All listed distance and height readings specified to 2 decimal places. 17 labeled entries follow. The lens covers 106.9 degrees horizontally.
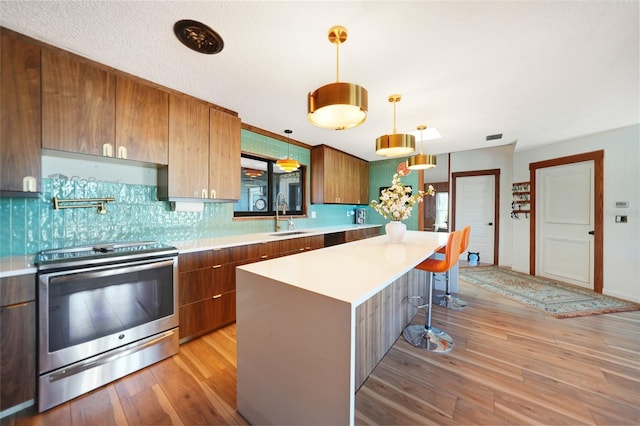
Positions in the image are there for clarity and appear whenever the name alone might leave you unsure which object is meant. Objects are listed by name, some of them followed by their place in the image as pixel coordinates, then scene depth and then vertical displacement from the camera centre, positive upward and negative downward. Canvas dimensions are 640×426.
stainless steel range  1.50 -0.74
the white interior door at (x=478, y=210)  5.36 +0.02
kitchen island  1.00 -0.61
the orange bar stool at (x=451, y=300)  2.82 -1.20
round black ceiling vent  1.50 +1.18
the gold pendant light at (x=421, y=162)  2.85 +0.60
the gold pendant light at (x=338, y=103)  1.22 +0.60
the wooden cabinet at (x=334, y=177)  4.34 +0.67
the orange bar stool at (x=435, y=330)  2.06 -1.17
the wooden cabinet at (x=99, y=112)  1.71 +0.80
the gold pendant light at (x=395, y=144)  2.07 +0.59
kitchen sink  3.45 -0.34
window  3.52 +0.36
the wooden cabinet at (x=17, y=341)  1.37 -0.78
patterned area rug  2.99 -1.23
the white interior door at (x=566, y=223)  3.79 -0.20
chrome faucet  3.80 +0.08
